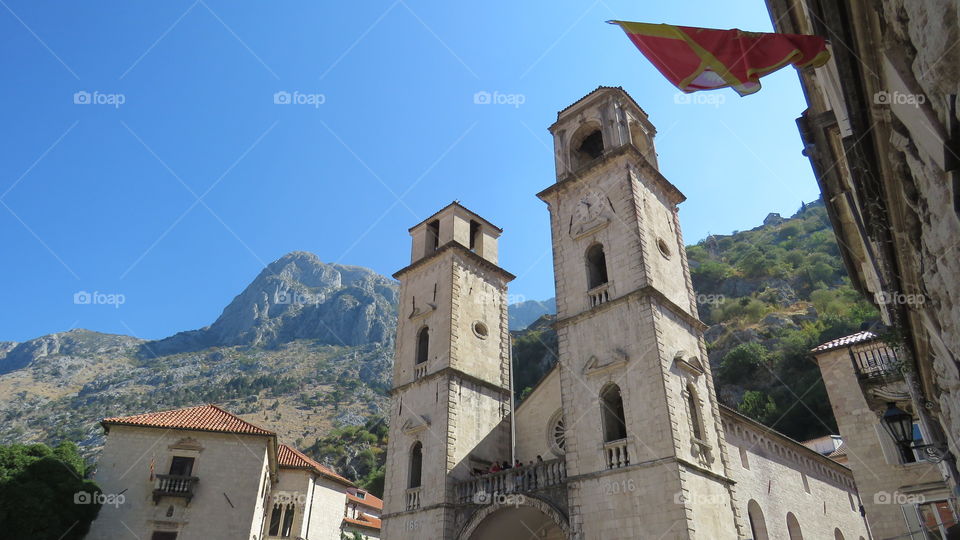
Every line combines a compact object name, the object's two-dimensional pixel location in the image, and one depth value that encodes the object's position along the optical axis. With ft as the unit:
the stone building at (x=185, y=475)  78.23
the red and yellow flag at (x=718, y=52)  22.17
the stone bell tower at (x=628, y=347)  50.62
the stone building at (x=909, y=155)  12.71
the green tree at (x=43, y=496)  70.74
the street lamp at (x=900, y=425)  29.27
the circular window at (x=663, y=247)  66.08
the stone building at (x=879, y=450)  53.06
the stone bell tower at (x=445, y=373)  69.26
